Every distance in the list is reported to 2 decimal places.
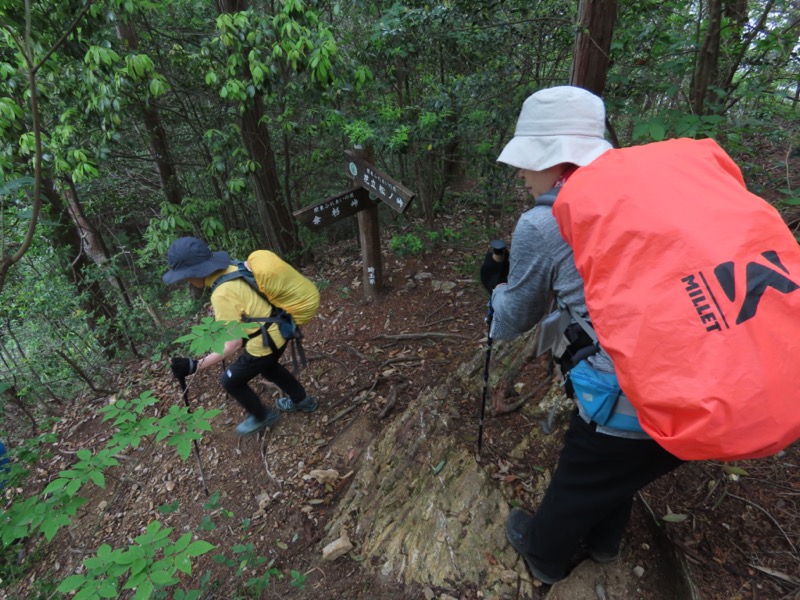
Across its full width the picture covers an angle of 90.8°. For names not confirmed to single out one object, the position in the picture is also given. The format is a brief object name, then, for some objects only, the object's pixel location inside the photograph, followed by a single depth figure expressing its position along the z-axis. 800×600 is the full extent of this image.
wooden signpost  4.10
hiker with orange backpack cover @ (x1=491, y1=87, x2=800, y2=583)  1.04
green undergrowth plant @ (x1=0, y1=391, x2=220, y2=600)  1.62
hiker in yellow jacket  3.10
